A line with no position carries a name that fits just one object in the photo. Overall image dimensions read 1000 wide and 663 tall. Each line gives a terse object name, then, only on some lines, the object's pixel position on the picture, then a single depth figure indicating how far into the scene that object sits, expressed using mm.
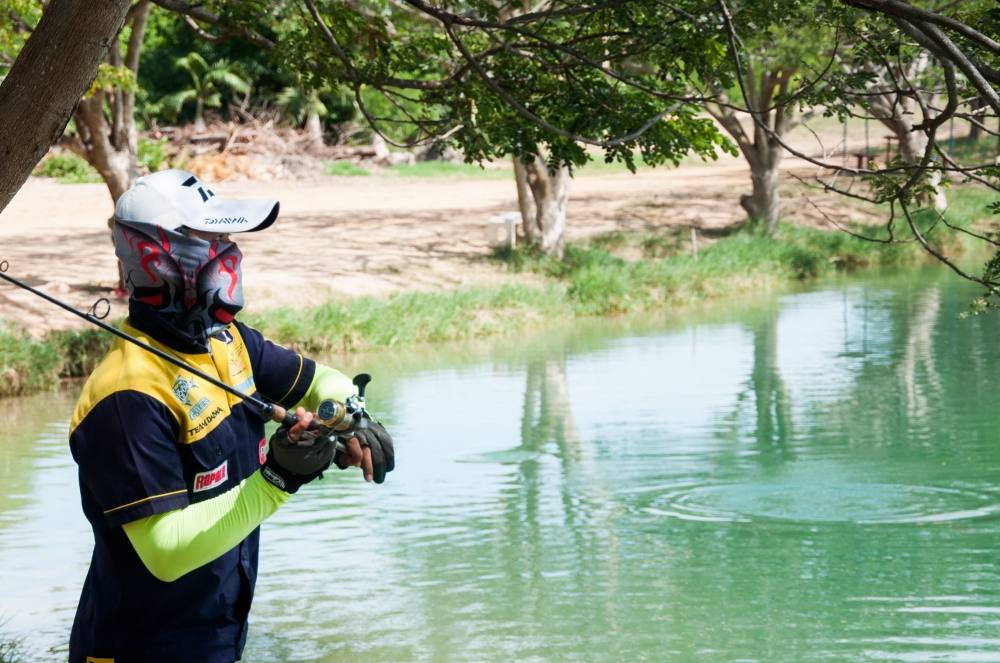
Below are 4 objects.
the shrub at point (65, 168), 33375
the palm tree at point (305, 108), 37953
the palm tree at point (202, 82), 37562
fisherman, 2857
